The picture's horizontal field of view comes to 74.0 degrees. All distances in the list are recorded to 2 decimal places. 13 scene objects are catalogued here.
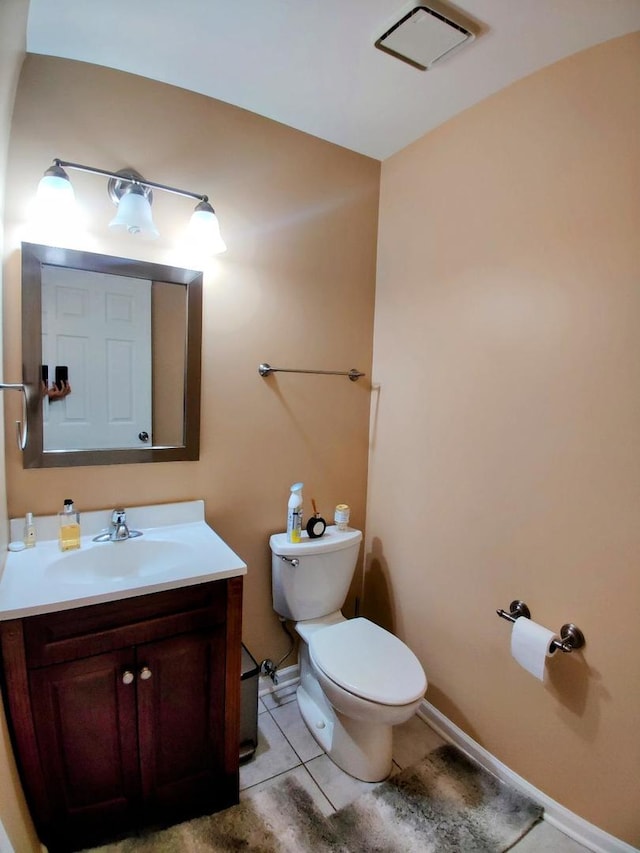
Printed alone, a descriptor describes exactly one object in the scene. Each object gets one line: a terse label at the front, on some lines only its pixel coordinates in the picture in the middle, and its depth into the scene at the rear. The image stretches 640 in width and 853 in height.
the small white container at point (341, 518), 1.94
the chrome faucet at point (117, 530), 1.47
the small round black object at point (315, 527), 1.84
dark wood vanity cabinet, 1.10
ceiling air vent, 1.23
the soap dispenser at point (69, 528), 1.38
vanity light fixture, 1.26
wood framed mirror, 1.38
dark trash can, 1.58
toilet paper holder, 1.31
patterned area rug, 1.29
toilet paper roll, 1.32
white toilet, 1.40
